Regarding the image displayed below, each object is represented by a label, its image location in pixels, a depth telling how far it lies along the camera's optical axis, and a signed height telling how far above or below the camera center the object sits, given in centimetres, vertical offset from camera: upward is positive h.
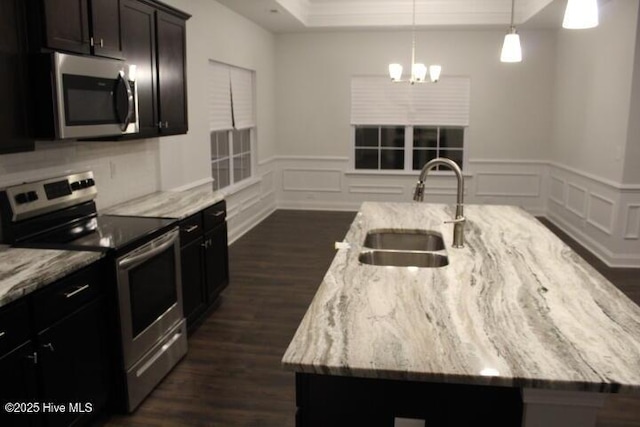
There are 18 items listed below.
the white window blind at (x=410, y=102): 782 +45
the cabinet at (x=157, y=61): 339 +48
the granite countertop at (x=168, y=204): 346 -51
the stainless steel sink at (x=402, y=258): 258 -62
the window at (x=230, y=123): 586 +10
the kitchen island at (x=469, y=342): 139 -61
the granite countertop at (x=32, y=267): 202 -57
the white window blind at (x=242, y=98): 645 +43
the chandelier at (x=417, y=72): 507 +58
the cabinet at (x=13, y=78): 237 +24
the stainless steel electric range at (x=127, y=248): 263 -62
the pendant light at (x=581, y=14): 196 +44
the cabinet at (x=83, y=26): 258 +55
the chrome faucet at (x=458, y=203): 256 -34
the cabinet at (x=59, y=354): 201 -93
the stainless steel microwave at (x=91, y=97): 259 +18
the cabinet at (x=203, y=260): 356 -93
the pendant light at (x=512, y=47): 317 +51
